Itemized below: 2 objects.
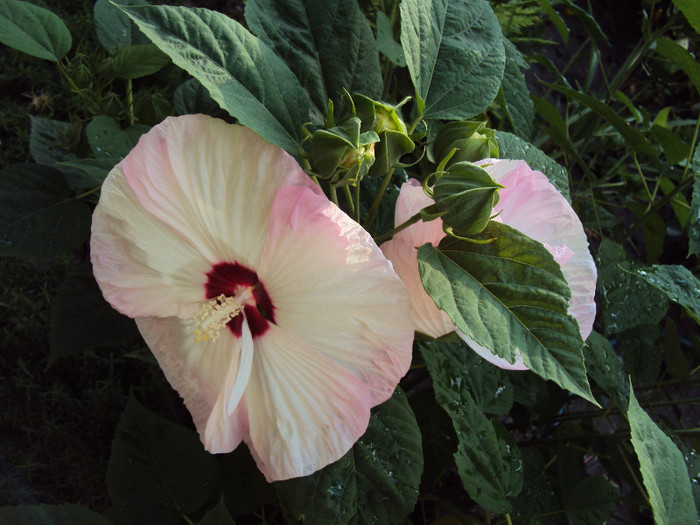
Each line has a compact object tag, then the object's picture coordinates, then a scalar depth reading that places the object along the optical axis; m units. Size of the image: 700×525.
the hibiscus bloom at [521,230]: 0.53
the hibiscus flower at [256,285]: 0.46
